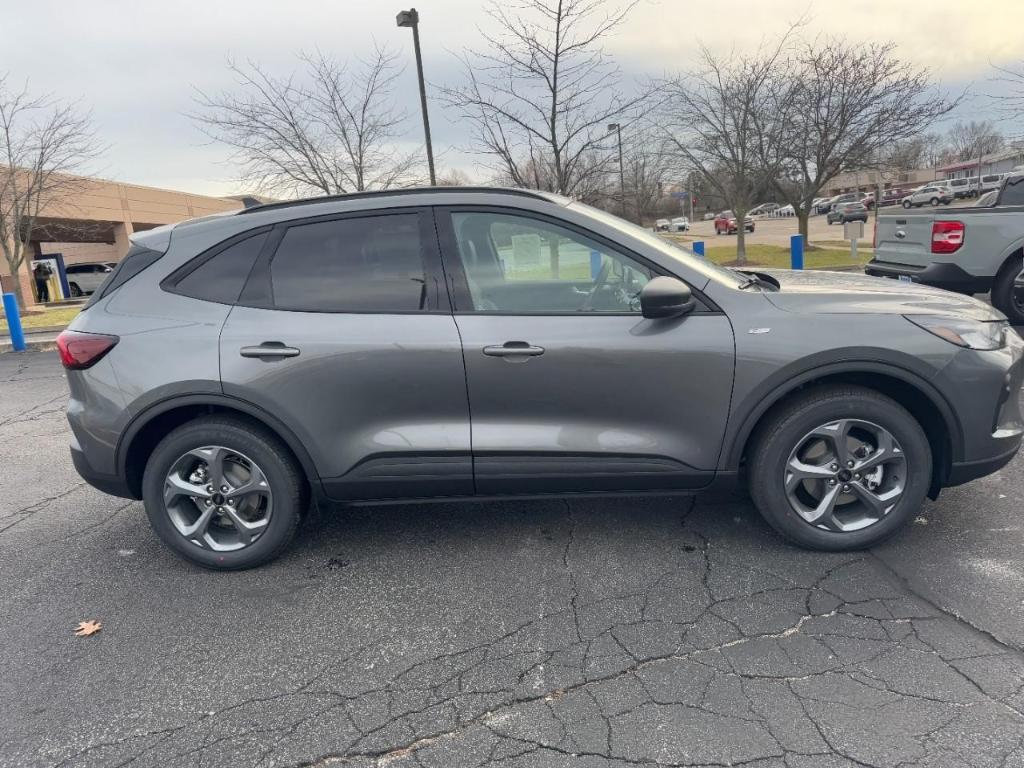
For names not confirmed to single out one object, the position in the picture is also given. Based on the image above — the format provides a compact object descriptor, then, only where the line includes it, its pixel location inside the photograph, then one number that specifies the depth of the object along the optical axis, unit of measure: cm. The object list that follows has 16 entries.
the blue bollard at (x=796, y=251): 1433
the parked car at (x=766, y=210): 6602
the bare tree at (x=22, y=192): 1939
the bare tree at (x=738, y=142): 1719
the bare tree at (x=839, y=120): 1644
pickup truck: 746
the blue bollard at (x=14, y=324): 1234
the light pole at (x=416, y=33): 1192
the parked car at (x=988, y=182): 4452
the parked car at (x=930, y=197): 4666
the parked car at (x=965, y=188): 4756
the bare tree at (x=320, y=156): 1335
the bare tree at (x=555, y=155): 1090
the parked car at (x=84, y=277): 3198
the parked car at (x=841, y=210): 4333
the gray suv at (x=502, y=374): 308
